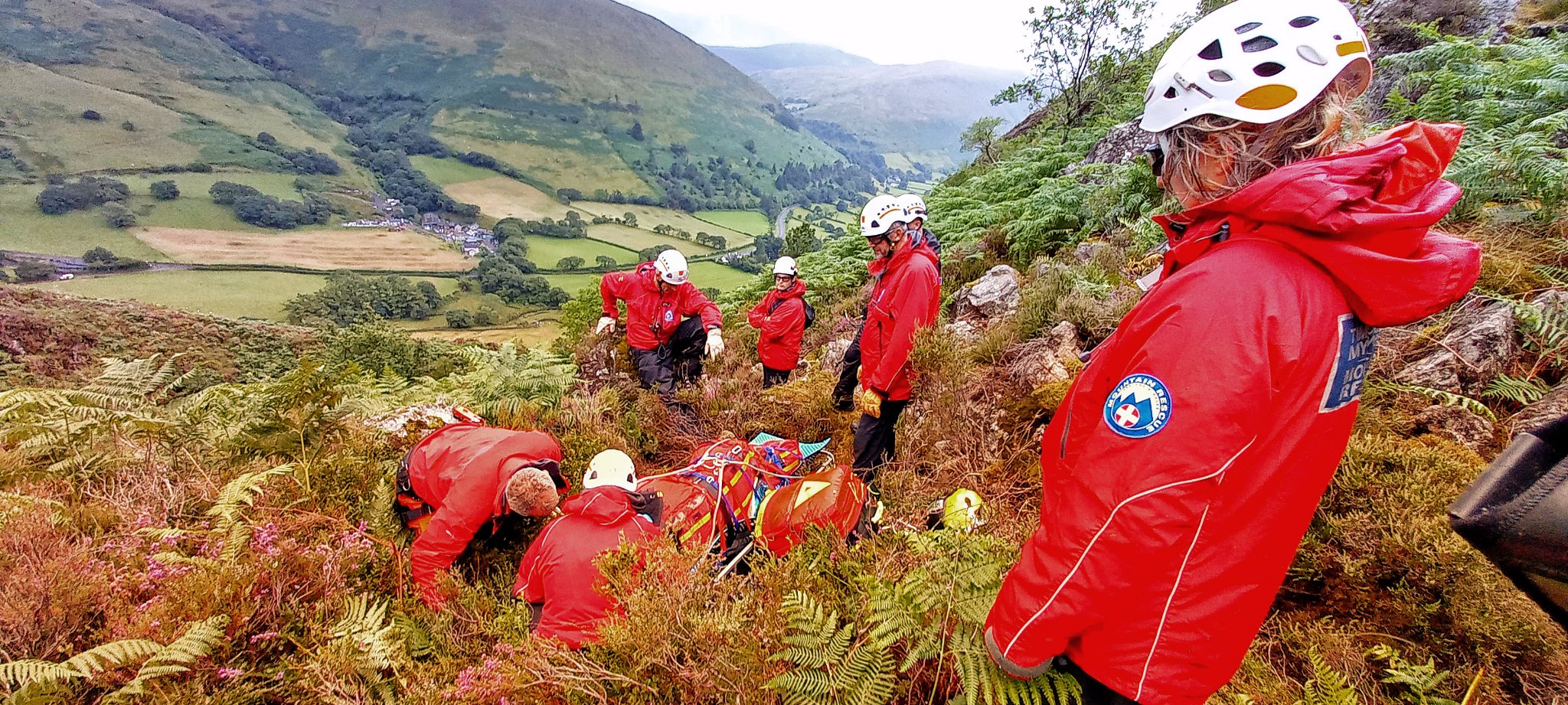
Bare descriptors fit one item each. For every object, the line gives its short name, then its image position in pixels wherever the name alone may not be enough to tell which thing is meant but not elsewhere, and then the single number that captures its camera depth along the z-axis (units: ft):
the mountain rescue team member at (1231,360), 4.05
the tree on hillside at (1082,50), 45.14
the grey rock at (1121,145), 32.32
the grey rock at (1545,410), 10.41
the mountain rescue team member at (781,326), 22.34
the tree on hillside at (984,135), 59.11
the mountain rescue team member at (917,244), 14.83
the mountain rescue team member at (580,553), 9.39
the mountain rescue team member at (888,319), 13.89
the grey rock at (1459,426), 10.98
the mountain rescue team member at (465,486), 10.66
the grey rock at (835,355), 23.26
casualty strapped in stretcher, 10.91
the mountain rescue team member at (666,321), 23.03
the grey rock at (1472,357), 11.96
